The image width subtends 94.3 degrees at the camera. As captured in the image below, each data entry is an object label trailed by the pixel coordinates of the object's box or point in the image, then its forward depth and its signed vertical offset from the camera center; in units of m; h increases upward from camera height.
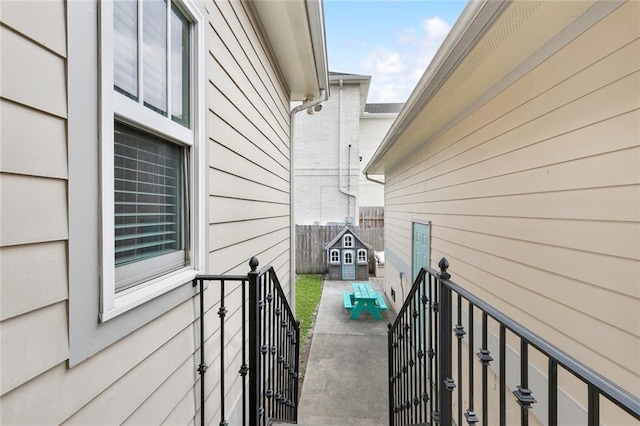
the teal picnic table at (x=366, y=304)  5.75 -1.87
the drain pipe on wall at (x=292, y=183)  4.29 +0.41
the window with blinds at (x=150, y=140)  1.08 +0.30
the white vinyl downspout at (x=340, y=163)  10.98 +1.71
